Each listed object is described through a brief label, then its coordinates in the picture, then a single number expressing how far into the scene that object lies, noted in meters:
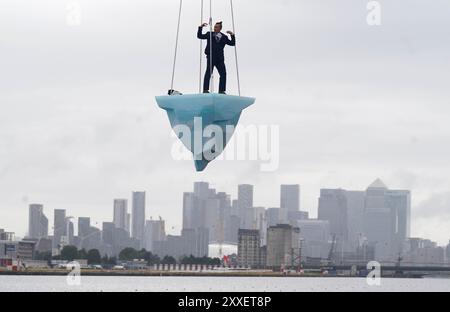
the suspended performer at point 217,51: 37.56
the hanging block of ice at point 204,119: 37.59
